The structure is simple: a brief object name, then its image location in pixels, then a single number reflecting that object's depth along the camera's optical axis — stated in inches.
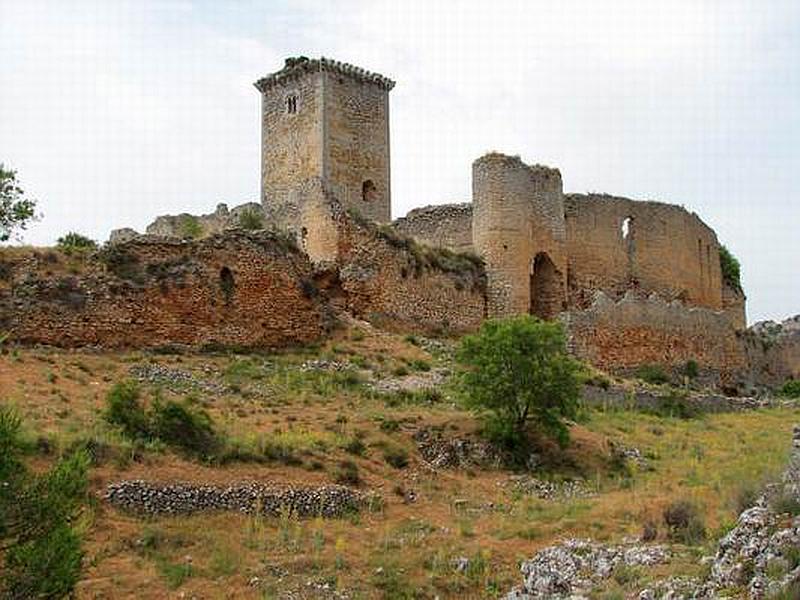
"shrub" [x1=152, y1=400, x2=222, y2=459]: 671.1
